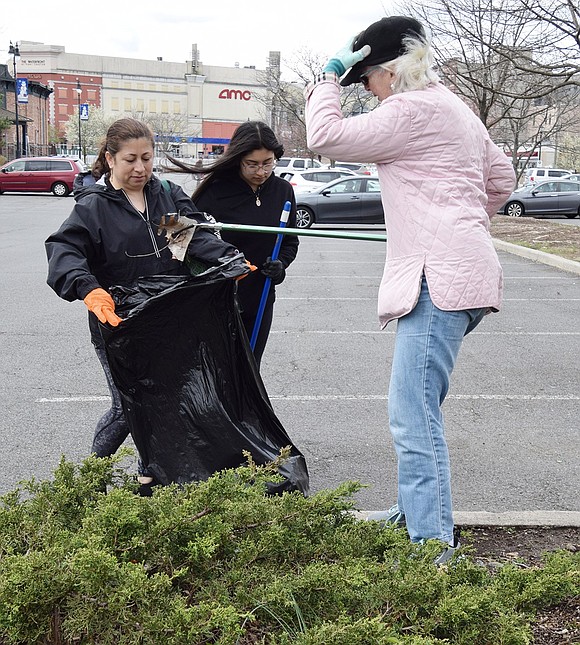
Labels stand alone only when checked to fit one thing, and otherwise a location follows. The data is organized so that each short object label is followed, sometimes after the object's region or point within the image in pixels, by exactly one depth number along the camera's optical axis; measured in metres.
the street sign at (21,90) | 52.76
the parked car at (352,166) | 45.42
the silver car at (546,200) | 29.52
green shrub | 2.02
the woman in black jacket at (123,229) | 3.56
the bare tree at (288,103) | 42.48
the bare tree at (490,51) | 16.31
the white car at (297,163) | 44.38
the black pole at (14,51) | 45.88
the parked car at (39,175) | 36.69
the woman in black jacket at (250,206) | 4.24
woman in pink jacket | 2.86
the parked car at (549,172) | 50.34
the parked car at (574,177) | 43.38
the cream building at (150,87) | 130.50
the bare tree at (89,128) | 90.94
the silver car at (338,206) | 22.02
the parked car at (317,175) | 27.35
